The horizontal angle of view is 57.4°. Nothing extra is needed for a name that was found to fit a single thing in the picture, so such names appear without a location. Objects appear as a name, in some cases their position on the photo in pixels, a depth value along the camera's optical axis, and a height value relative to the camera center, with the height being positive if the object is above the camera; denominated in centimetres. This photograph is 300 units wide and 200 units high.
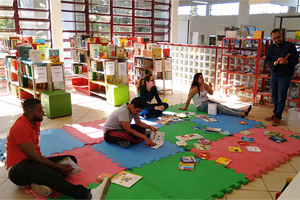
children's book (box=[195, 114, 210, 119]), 598 -150
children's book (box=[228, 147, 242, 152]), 431 -158
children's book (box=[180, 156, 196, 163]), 384 -157
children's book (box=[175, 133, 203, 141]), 473 -155
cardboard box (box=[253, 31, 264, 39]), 690 +33
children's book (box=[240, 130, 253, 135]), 507 -155
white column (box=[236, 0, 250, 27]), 1555 +195
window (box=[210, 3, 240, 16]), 1843 +261
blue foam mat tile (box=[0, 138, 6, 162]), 402 -164
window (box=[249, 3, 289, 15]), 1727 +245
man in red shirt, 293 -129
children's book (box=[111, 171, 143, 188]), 329 -161
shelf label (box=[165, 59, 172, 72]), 831 -56
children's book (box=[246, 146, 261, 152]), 433 -158
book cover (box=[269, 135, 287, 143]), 472 -156
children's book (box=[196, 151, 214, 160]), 403 -159
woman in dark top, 593 -105
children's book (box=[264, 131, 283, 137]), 502 -154
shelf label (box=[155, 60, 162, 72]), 811 -57
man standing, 550 -36
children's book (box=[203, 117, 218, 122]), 578 -151
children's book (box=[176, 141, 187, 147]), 441 -155
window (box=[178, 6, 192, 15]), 2105 +283
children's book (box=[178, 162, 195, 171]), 369 -160
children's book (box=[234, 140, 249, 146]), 457 -157
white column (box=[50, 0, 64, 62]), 905 +61
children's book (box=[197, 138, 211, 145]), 456 -156
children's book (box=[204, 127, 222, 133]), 509 -151
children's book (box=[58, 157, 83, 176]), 343 -149
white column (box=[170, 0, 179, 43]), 1209 +115
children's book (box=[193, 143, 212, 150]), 436 -158
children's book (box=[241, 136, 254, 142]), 471 -155
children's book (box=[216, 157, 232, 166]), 387 -160
